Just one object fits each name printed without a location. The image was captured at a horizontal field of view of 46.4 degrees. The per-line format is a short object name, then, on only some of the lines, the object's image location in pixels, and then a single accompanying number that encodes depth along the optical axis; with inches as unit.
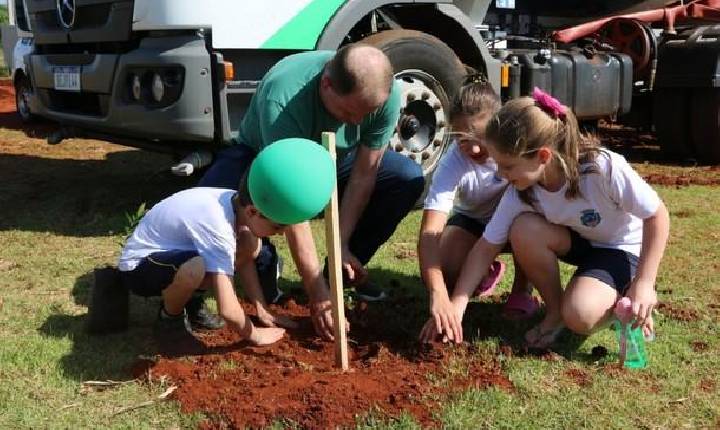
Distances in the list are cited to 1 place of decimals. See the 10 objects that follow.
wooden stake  115.3
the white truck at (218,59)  186.1
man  128.2
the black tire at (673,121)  315.9
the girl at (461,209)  131.3
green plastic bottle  121.9
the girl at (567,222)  116.2
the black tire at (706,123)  305.0
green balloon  104.4
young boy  120.5
